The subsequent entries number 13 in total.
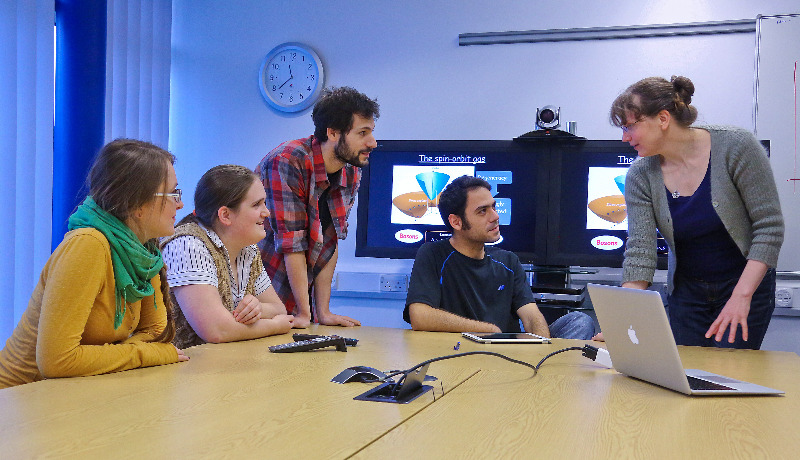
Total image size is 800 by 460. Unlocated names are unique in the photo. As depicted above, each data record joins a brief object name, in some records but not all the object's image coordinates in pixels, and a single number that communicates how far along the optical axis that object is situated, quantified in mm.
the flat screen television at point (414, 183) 3447
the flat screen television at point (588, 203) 3314
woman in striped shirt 1856
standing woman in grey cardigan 1987
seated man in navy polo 2584
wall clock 3916
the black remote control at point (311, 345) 1682
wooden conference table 882
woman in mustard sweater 1327
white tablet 1985
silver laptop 1266
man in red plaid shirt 2406
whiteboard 3211
